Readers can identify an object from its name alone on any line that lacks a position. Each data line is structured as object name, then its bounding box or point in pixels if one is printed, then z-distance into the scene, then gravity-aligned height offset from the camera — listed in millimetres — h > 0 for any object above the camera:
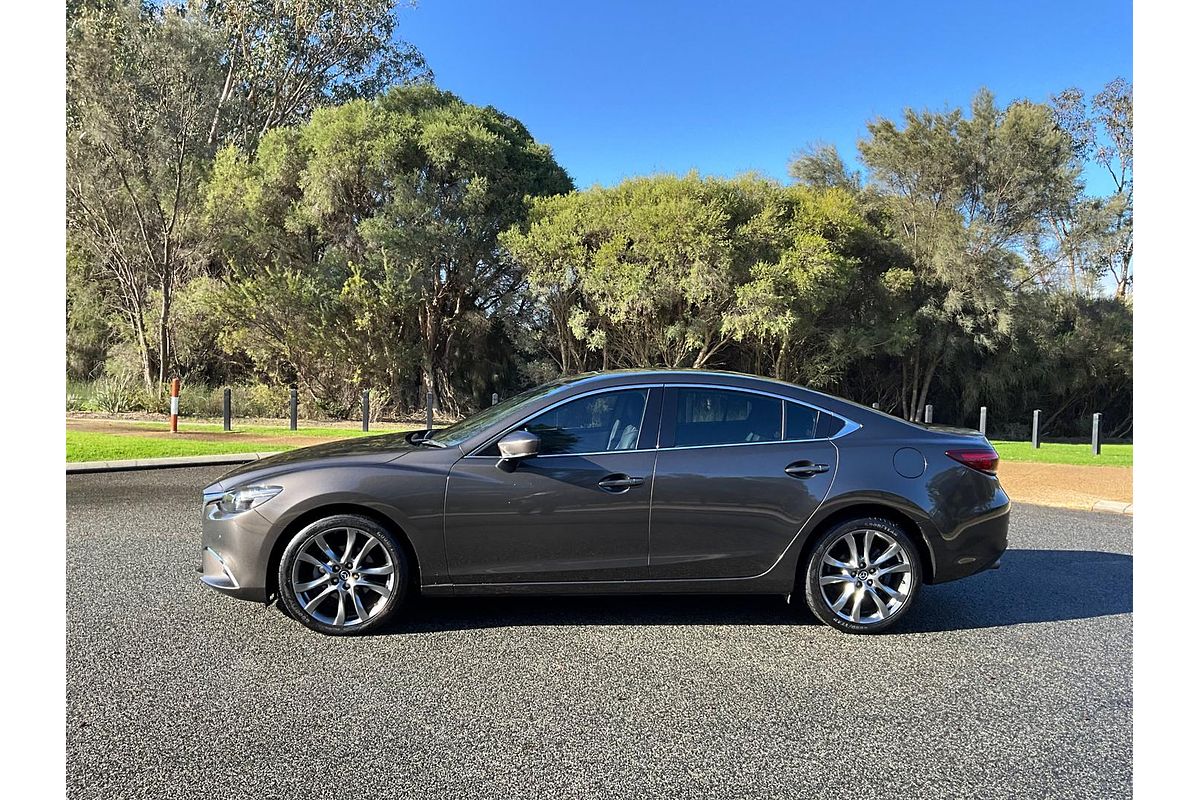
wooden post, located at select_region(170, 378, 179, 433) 16062 -195
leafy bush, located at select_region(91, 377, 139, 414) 21609 -106
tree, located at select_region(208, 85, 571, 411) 22141 +5074
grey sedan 4512 -653
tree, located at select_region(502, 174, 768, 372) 21375 +3854
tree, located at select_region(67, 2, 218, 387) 21391 +7252
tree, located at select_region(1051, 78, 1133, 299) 27078 +5759
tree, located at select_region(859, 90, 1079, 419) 25016 +6551
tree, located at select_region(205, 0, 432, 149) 25547 +11682
